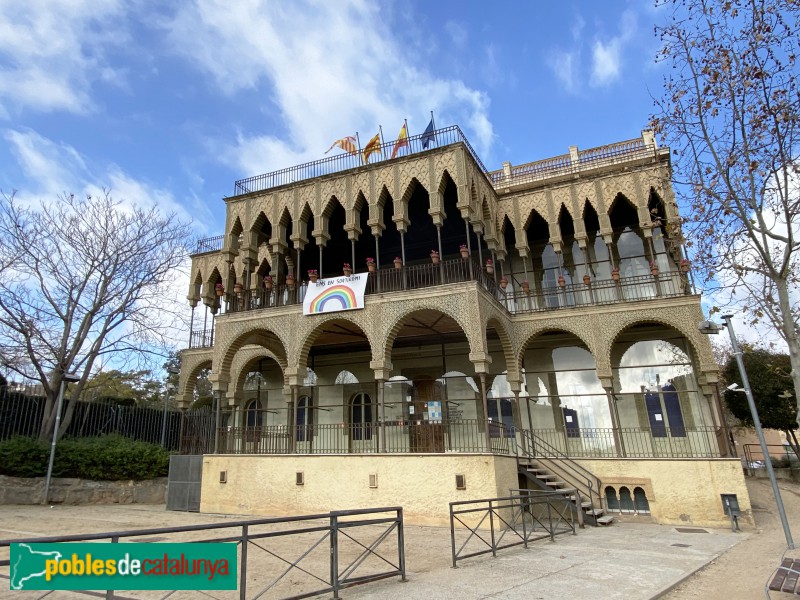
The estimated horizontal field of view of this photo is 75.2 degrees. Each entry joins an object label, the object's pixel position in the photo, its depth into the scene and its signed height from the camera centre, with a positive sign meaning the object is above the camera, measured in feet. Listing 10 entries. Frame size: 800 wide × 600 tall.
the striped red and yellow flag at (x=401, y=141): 55.36 +32.73
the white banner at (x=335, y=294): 49.21 +15.88
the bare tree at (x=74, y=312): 54.39 +17.86
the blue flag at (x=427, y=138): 52.75 +31.47
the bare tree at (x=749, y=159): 26.22 +14.81
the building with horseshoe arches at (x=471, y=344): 44.09 +11.63
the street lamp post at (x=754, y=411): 29.52 +2.09
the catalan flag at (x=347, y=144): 57.62 +34.27
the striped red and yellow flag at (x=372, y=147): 57.06 +33.48
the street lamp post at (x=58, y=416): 49.44 +6.03
